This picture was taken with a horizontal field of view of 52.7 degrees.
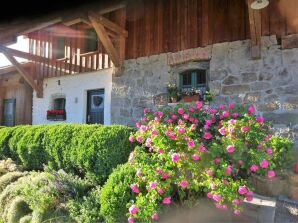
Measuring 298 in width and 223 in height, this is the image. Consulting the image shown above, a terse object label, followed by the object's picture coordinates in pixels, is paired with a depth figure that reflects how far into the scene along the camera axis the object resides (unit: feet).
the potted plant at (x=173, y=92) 22.66
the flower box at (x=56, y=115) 30.89
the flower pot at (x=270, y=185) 13.57
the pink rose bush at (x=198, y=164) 9.90
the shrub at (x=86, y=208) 12.05
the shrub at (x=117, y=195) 11.09
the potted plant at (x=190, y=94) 21.72
